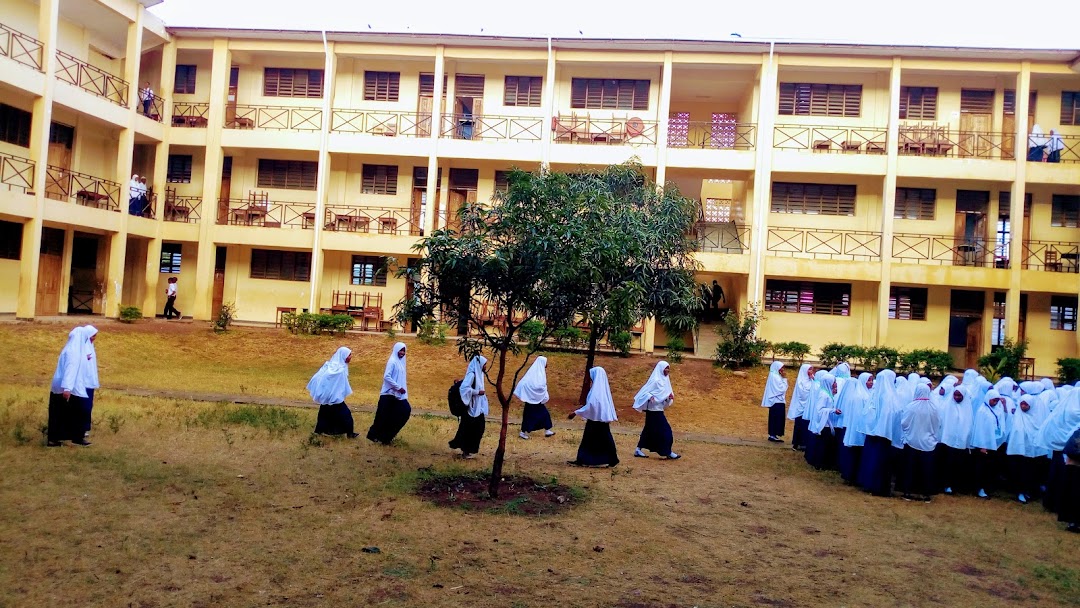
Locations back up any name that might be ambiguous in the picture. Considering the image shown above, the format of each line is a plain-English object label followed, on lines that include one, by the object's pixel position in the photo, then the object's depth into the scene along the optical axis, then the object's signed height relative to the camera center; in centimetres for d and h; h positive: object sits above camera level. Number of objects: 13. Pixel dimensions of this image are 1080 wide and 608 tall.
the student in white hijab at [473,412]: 970 -131
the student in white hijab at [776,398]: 1351 -120
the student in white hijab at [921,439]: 896 -118
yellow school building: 2083 +478
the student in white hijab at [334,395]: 1042 -126
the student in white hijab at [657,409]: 1092 -125
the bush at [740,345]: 1941 -34
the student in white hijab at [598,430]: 1013 -150
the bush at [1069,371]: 1872 -48
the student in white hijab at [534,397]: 1177 -126
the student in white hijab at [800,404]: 1280 -121
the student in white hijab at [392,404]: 1031 -135
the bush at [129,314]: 2064 -59
